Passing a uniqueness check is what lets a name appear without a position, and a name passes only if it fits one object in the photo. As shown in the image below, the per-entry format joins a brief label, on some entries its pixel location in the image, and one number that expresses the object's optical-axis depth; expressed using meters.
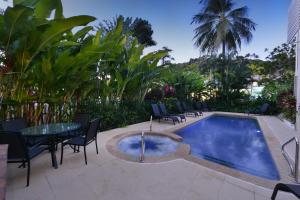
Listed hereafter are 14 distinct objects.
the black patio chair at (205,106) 9.95
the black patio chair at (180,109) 8.06
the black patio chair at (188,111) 8.25
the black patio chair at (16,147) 2.11
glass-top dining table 2.60
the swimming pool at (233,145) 3.50
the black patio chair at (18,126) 2.78
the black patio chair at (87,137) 2.85
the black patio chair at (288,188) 1.54
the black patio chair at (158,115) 6.58
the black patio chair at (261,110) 8.69
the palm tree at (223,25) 11.04
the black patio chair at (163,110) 6.88
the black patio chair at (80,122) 3.38
